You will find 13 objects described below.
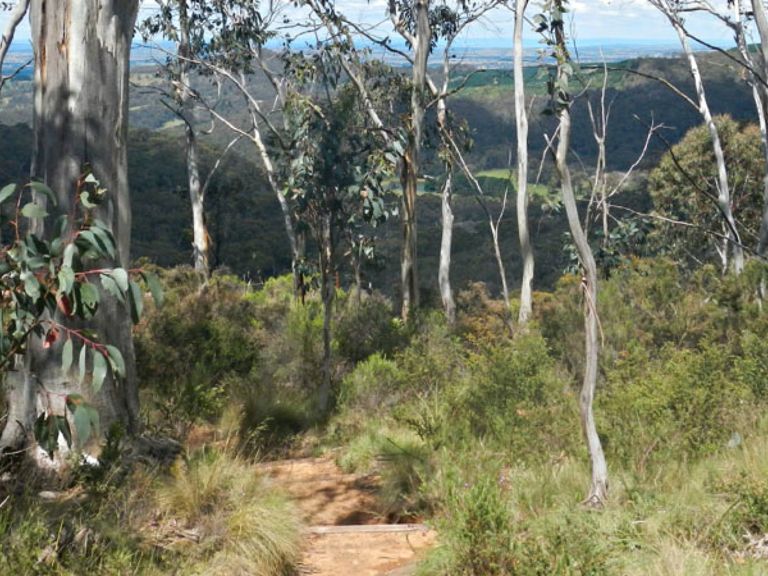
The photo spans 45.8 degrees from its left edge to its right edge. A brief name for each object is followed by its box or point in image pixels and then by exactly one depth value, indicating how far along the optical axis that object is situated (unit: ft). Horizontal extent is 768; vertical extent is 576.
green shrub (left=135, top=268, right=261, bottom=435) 23.13
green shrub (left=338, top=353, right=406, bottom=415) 26.00
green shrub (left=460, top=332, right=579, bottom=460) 18.43
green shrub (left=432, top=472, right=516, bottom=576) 12.19
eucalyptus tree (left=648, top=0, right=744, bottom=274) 55.19
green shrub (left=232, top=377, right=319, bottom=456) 23.68
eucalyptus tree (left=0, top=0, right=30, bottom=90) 27.04
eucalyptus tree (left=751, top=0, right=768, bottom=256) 20.06
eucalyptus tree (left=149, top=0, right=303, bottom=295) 68.64
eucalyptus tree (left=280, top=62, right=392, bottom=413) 26.48
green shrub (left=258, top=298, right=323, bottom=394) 28.91
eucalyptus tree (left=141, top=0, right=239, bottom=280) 69.56
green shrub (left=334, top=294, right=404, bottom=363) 32.17
